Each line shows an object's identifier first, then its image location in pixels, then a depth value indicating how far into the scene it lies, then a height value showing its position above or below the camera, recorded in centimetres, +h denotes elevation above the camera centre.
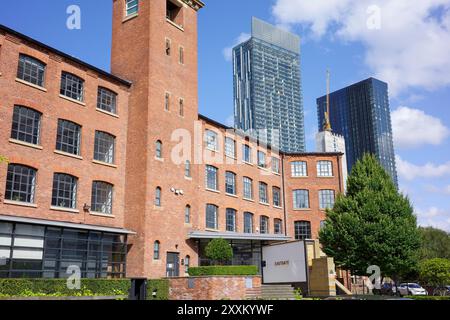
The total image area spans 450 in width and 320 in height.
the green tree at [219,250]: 2850 +88
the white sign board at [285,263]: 2720 +5
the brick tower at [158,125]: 2844 +944
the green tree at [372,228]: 3312 +258
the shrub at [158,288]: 2486 -127
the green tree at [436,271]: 3562 -65
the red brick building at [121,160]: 2380 +663
